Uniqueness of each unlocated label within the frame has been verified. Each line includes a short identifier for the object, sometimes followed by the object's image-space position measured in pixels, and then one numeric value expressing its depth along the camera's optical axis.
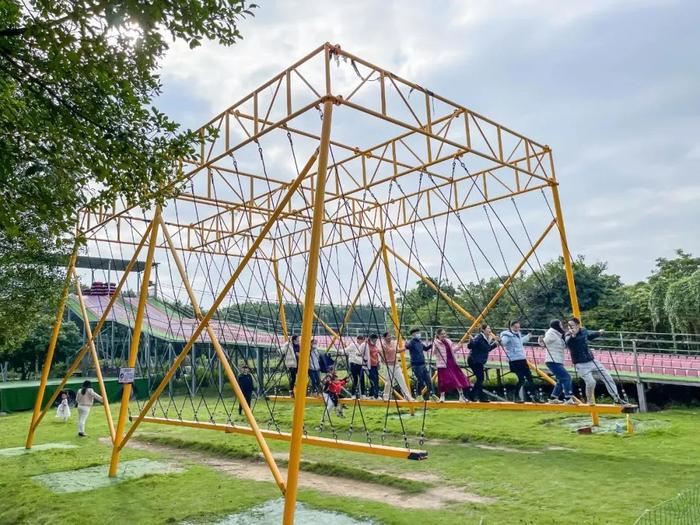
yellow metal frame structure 5.86
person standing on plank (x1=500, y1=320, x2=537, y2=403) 9.05
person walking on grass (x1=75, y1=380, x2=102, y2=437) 13.58
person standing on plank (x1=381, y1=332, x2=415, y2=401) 10.49
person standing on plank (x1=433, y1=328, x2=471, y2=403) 9.49
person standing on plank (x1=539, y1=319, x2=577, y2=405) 8.55
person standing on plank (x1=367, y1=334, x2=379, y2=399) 11.42
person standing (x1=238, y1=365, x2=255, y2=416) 11.83
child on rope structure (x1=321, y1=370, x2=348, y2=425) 11.21
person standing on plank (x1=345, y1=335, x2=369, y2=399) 11.37
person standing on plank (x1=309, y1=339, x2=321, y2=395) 11.27
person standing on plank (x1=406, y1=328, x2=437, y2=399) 10.14
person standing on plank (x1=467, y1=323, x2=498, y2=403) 9.47
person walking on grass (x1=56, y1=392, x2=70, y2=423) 16.58
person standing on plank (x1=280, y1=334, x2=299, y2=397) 10.80
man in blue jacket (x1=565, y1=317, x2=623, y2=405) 8.30
